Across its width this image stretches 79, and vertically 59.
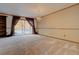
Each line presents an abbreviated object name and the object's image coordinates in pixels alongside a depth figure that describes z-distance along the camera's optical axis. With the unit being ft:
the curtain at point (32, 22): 12.25
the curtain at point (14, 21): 10.58
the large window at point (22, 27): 11.31
